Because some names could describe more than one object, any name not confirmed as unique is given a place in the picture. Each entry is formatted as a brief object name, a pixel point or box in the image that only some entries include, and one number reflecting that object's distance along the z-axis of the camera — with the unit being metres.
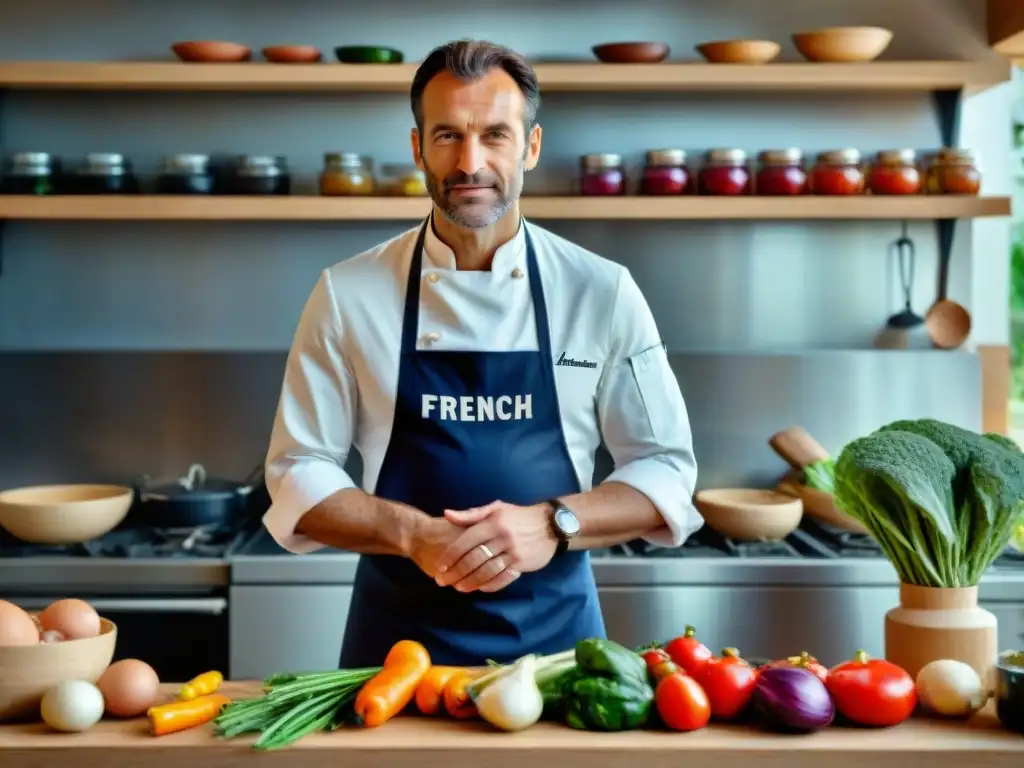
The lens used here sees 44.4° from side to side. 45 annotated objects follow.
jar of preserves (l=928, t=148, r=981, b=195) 3.37
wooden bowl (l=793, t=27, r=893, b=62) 3.33
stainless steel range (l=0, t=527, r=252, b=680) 2.95
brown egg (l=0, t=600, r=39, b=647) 1.53
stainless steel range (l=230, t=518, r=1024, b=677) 2.96
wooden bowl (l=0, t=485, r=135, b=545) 3.02
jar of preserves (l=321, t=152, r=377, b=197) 3.38
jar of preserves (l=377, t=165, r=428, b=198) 3.37
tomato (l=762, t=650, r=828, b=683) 1.56
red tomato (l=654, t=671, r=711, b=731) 1.48
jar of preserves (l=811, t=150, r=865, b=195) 3.37
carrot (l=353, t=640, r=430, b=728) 1.50
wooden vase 1.71
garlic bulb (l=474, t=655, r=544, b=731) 1.48
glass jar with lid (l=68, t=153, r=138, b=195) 3.44
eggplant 1.46
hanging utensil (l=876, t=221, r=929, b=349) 3.64
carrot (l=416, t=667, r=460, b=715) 1.55
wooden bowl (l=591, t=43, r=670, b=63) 3.35
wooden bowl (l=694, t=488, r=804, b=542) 3.10
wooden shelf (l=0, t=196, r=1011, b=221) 3.32
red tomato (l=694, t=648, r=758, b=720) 1.51
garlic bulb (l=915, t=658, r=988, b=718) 1.54
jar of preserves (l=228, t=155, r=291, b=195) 3.40
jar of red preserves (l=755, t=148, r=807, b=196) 3.40
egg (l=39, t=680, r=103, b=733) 1.48
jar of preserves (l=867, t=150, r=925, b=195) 3.37
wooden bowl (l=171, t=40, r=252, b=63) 3.36
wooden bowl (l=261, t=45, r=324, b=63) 3.36
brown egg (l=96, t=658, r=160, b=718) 1.54
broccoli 1.67
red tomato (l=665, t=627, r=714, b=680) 1.57
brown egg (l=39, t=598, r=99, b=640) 1.57
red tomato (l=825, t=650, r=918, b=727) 1.49
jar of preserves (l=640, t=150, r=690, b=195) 3.41
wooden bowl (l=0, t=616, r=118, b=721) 1.52
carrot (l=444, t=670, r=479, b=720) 1.53
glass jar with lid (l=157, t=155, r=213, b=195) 3.41
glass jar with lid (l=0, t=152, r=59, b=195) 3.45
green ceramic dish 3.35
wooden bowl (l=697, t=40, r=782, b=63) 3.34
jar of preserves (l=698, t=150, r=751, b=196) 3.40
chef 2.04
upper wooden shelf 3.32
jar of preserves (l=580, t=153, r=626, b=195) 3.42
